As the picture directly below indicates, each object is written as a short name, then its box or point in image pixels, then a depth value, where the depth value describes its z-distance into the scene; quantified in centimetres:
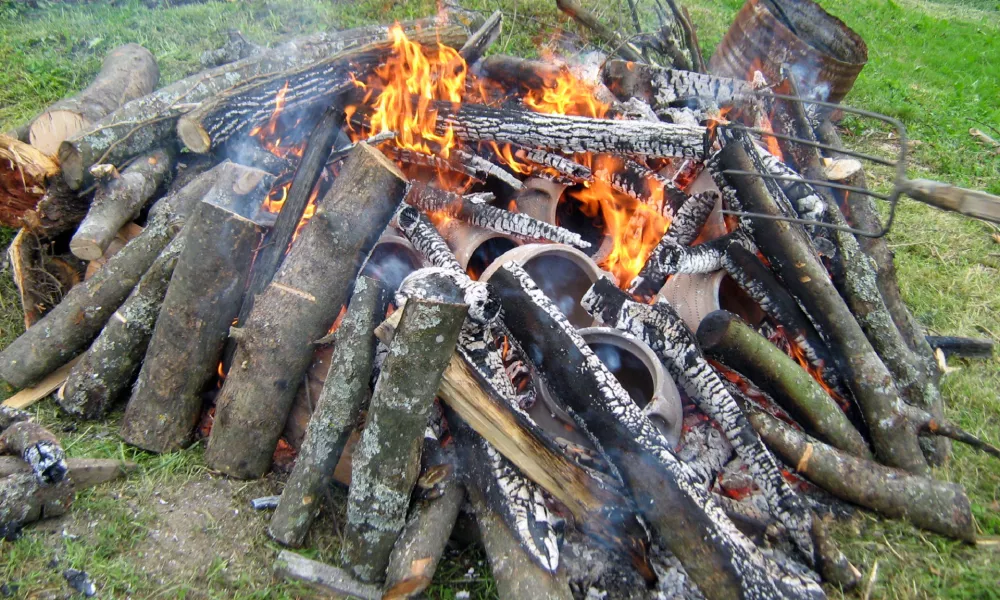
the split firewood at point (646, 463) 229
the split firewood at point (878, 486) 272
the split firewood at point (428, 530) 238
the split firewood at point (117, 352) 316
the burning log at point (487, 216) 354
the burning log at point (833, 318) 301
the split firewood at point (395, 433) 228
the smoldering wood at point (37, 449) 255
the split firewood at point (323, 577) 246
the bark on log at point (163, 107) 387
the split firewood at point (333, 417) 262
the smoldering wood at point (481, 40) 461
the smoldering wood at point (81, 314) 329
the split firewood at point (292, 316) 284
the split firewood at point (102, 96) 411
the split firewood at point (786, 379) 296
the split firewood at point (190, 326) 293
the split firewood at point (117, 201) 357
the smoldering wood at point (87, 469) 266
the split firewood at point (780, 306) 327
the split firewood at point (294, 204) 317
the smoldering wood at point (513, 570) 231
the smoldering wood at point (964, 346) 400
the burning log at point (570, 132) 365
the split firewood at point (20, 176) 368
